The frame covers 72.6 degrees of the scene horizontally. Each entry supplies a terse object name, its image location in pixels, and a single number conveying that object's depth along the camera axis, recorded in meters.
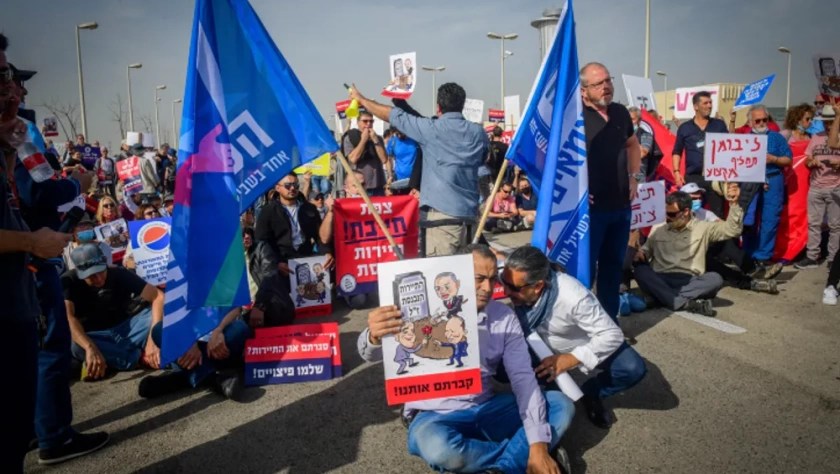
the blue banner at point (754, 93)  9.25
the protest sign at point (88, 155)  14.79
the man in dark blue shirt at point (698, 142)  7.17
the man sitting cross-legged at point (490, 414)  2.74
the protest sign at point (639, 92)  9.99
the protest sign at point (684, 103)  11.80
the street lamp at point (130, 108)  32.41
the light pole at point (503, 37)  30.34
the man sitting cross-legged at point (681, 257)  5.64
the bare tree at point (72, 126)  32.90
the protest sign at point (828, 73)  6.52
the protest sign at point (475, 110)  19.08
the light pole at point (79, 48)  24.16
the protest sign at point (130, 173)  10.34
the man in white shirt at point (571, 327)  3.17
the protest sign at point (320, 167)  9.63
